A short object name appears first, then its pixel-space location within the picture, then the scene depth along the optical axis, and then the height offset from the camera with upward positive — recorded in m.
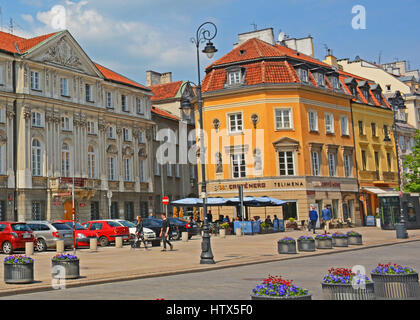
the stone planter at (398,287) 9.33 -1.42
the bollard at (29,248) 23.95 -1.19
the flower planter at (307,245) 23.11 -1.55
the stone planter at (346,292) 8.11 -1.29
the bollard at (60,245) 25.38 -1.18
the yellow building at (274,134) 44.75 +6.54
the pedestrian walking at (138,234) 26.62 -0.87
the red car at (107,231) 30.25 -0.73
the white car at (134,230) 31.20 -0.84
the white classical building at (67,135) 39.81 +6.95
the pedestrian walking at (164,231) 24.98 -0.73
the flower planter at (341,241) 25.00 -1.59
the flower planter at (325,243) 23.95 -1.56
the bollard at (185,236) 32.66 -1.31
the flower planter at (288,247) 21.97 -1.53
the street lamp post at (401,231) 30.09 -1.48
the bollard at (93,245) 25.82 -1.27
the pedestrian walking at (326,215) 33.41 -0.45
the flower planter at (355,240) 26.31 -1.63
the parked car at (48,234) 27.11 -0.68
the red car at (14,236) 25.56 -0.66
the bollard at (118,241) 28.50 -1.28
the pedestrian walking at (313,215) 33.88 -0.42
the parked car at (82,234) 29.10 -0.87
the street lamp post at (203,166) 18.48 +1.72
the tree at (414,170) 50.75 +3.17
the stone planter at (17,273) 13.48 -1.27
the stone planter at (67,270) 14.41 -1.35
